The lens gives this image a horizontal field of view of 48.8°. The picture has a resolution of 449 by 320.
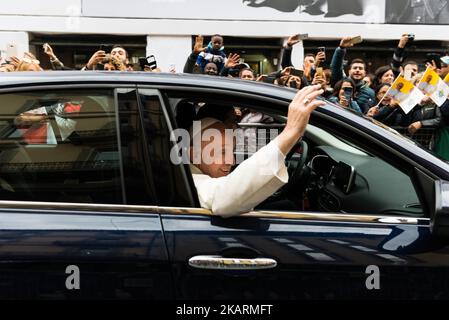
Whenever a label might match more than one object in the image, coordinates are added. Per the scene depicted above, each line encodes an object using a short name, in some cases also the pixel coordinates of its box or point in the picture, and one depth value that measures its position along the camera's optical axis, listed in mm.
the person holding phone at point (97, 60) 4961
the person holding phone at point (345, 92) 5730
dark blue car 1647
